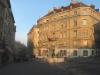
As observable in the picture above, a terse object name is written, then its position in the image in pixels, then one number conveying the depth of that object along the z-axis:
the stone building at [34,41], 37.39
